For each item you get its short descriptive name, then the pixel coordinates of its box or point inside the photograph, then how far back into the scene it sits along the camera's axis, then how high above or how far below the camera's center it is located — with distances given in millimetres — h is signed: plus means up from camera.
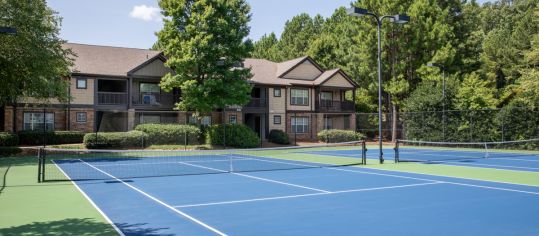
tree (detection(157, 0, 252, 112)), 33344 +5970
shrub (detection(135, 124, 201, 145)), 33125 -99
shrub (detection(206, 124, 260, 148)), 34562 -354
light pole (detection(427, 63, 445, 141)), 35969 +1389
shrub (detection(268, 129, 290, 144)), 40500 -517
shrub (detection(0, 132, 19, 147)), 29656 -438
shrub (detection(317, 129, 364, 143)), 41250 -455
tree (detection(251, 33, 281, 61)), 76325 +15160
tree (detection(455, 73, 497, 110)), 37594 +2676
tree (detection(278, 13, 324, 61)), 72688 +16460
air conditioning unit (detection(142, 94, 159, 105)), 39062 +2769
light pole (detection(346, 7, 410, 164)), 19578 +5019
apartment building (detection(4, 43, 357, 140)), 35594 +2862
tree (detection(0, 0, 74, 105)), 24688 +4277
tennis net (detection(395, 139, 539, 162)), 25688 -1391
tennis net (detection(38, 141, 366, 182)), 17856 -1531
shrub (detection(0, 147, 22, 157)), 27203 -1101
